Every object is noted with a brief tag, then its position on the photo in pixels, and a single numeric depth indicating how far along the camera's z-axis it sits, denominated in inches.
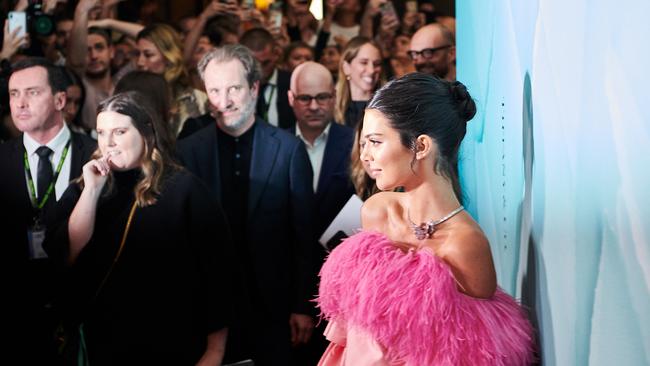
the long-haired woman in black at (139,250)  166.9
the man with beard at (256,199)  176.9
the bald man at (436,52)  181.8
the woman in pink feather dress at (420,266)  84.7
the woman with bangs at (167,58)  184.7
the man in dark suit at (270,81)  184.9
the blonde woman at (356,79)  185.9
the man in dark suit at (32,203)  171.5
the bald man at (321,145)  180.7
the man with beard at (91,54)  182.5
